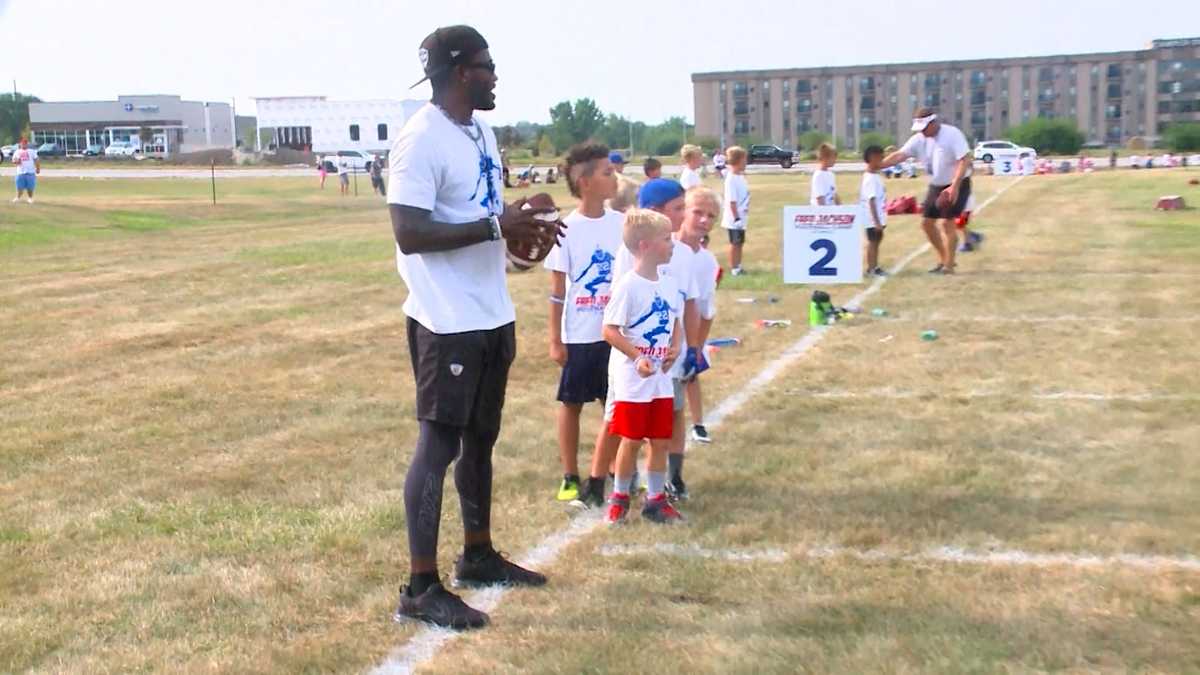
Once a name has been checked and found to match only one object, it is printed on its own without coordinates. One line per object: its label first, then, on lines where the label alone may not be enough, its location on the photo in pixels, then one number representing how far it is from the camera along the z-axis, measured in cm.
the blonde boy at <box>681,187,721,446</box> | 637
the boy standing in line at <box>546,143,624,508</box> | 611
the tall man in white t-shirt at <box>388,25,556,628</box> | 427
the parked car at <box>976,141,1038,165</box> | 6101
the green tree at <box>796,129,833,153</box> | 11441
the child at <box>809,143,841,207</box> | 1611
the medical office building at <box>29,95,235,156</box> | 11600
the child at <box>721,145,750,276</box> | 1631
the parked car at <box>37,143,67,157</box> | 9188
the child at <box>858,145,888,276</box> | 1559
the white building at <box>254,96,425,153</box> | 8125
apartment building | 13500
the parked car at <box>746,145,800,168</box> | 6969
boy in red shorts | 555
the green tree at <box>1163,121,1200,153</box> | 8139
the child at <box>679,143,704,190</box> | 1559
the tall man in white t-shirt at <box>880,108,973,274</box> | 1529
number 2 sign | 1330
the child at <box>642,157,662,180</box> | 1395
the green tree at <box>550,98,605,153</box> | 11106
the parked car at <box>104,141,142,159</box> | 9350
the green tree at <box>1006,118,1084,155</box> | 9262
